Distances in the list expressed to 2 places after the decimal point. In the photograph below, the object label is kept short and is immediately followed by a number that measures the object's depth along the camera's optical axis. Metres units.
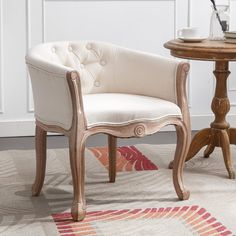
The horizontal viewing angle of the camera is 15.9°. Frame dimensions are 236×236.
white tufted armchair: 4.30
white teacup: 5.36
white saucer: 5.31
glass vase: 5.49
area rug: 4.21
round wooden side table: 5.03
